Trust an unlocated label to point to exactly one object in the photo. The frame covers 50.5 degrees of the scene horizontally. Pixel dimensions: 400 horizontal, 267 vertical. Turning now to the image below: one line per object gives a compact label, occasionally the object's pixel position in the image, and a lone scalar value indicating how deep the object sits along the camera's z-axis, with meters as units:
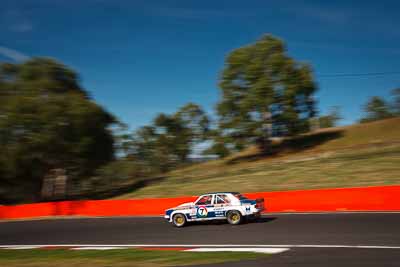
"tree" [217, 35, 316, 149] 46.84
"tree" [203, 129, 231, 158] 49.92
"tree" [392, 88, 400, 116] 106.25
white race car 16.41
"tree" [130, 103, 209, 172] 80.06
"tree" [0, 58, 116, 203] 35.25
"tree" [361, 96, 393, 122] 116.21
